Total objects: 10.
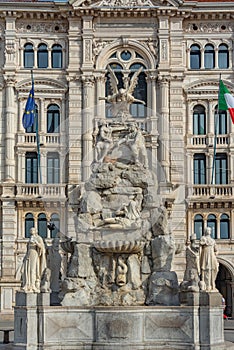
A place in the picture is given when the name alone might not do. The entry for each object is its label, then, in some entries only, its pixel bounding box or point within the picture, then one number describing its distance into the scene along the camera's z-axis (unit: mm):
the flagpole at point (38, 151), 47312
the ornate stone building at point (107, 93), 49688
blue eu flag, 46719
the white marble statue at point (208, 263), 24156
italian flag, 45281
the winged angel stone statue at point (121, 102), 27359
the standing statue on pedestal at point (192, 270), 24203
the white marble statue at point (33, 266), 24234
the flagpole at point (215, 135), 48756
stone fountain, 23500
